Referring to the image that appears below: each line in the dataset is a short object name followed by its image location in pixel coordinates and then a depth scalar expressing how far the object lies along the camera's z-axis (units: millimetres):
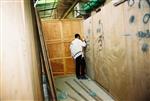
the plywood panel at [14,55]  1033
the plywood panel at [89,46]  3095
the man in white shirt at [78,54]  3416
